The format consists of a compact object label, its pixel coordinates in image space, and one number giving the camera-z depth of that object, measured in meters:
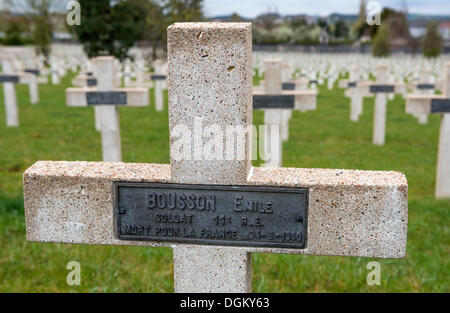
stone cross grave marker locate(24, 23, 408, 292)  2.09
